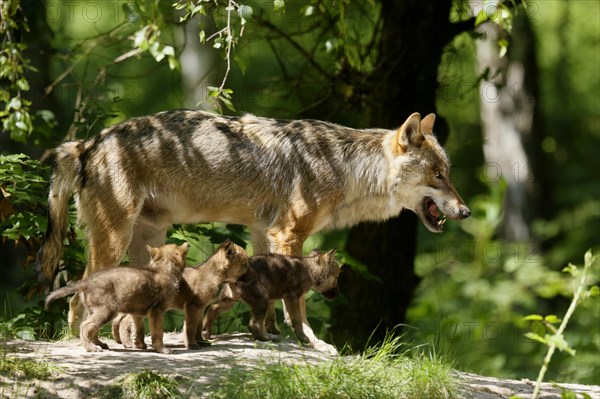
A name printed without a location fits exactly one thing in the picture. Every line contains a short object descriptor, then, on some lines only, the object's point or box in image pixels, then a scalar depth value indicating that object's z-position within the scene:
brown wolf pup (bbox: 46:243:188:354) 14.32
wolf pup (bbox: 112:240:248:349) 15.34
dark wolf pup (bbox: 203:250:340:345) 15.98
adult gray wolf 17.14
